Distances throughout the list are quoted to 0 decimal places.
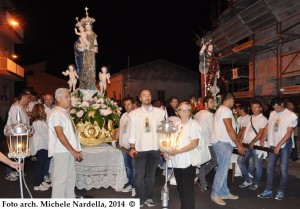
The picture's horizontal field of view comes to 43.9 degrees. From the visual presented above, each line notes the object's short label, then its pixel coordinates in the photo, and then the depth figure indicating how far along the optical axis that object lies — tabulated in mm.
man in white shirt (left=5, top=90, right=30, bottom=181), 8007
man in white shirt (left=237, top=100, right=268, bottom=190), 7715
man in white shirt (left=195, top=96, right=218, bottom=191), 7773
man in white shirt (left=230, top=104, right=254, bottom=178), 8227
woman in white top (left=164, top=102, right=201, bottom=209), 5211
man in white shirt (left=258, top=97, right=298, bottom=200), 6613
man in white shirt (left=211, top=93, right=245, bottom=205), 6465
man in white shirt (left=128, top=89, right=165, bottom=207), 6441
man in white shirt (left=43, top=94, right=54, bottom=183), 8859
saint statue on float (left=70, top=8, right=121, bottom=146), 7691
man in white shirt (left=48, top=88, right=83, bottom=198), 5340
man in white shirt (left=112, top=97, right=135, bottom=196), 7195
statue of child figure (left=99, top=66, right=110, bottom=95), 9625
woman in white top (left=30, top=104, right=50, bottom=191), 7805
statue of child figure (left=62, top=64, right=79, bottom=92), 9259
